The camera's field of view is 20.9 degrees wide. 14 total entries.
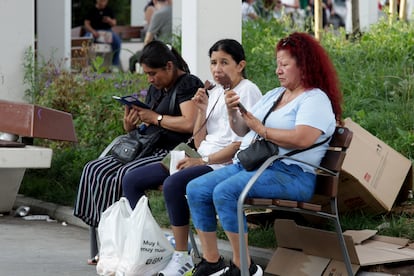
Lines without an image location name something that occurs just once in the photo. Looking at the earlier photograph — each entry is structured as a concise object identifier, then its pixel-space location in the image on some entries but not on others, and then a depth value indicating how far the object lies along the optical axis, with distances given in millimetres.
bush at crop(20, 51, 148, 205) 10203
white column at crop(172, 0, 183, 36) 13188
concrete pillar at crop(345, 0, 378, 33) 13562
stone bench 8789
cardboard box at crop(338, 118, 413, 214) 6770
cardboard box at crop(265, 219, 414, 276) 6348
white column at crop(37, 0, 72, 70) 14953
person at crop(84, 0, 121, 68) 21141
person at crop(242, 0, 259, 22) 13580
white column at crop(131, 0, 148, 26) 24562
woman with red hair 6117
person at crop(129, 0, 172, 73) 16000
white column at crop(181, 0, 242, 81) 8727
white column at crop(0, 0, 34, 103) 11156
